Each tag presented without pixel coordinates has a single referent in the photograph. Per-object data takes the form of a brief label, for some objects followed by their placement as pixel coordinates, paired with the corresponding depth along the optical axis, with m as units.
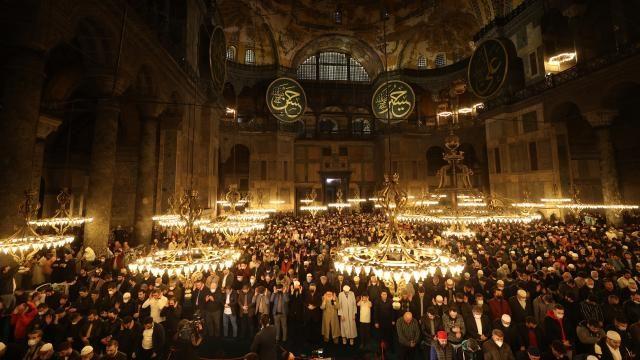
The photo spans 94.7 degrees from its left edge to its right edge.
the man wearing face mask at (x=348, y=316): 5.28
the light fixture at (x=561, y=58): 11.30
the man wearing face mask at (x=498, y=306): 4.72
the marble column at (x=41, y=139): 9.18
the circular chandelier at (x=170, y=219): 7.93
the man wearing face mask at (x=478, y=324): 4.38
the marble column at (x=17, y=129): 4.62
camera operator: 3.73
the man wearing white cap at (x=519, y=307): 4.76
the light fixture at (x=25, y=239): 4.39
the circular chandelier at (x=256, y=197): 19.61
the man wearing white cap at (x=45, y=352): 3.29
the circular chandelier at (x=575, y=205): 9.84
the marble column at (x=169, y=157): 10.79
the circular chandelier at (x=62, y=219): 5.68
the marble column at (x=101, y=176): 7.10
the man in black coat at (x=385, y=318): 5.11
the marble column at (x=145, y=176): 9.68
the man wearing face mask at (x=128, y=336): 4.16
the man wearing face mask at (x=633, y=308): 4.36
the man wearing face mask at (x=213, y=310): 5.49
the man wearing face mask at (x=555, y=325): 4.20
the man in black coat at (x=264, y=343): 3.85
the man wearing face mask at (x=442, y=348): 3.93
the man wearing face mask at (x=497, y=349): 3.66
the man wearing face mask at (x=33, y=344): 3.47
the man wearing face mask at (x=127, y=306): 4.81
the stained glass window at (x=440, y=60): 21.70
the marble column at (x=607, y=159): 11.30
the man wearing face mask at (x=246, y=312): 5.58
